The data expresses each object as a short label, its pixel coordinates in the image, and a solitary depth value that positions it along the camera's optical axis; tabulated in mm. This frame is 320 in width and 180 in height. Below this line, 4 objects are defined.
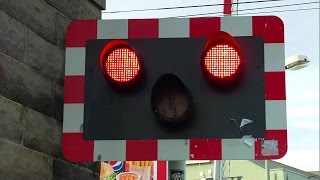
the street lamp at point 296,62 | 14023
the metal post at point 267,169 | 23478
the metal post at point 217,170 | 14502
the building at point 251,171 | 24406
